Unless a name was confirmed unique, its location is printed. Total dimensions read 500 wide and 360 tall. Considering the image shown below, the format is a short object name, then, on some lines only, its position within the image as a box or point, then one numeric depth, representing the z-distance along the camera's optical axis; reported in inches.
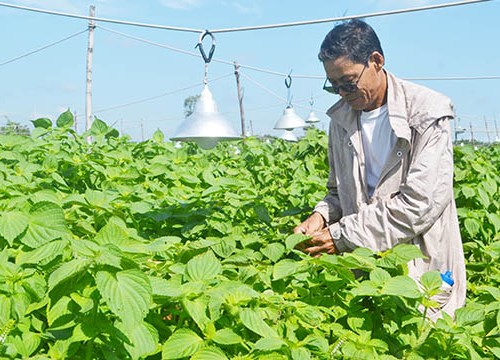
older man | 100.9
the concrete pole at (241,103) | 803.1
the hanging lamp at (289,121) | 407.8
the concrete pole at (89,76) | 571.8
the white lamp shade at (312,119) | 533.3
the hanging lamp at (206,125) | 132.3
